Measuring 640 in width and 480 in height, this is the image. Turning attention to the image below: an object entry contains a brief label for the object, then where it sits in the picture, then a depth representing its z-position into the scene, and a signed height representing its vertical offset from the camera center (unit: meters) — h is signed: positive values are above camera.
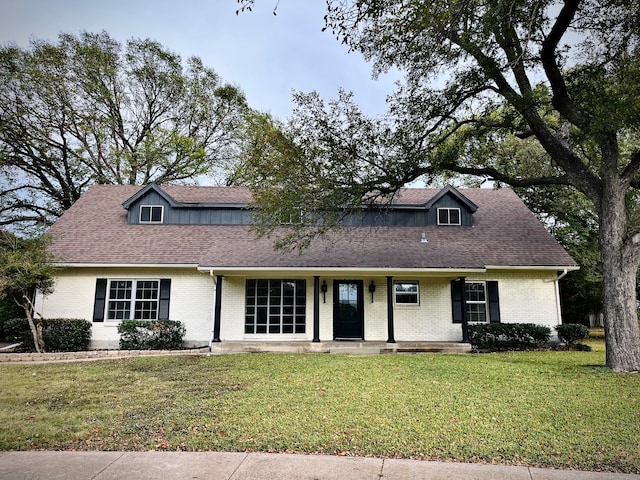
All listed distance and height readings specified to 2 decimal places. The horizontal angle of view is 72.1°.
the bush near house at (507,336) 13.64 -0.86
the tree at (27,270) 11.56 +1.00
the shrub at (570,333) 13.90 -0.78
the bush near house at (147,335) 13.29 -0.81
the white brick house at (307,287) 13.68 +0.68
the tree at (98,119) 22.20 +10.47
